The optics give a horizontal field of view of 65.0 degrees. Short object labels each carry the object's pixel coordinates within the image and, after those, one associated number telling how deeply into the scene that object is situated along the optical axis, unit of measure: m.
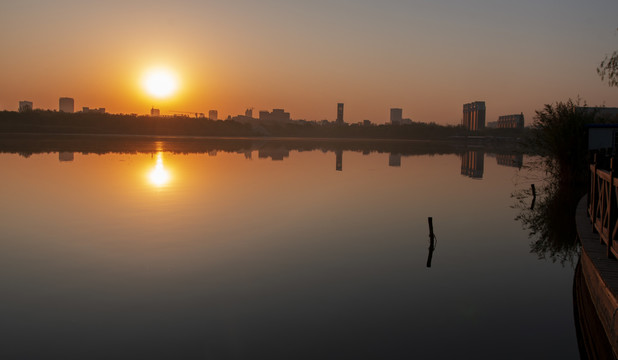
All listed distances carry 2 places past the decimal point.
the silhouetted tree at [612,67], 29.20
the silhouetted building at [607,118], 37.22
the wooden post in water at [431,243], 16.69
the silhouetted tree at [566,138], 33.19
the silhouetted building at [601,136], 26.67
